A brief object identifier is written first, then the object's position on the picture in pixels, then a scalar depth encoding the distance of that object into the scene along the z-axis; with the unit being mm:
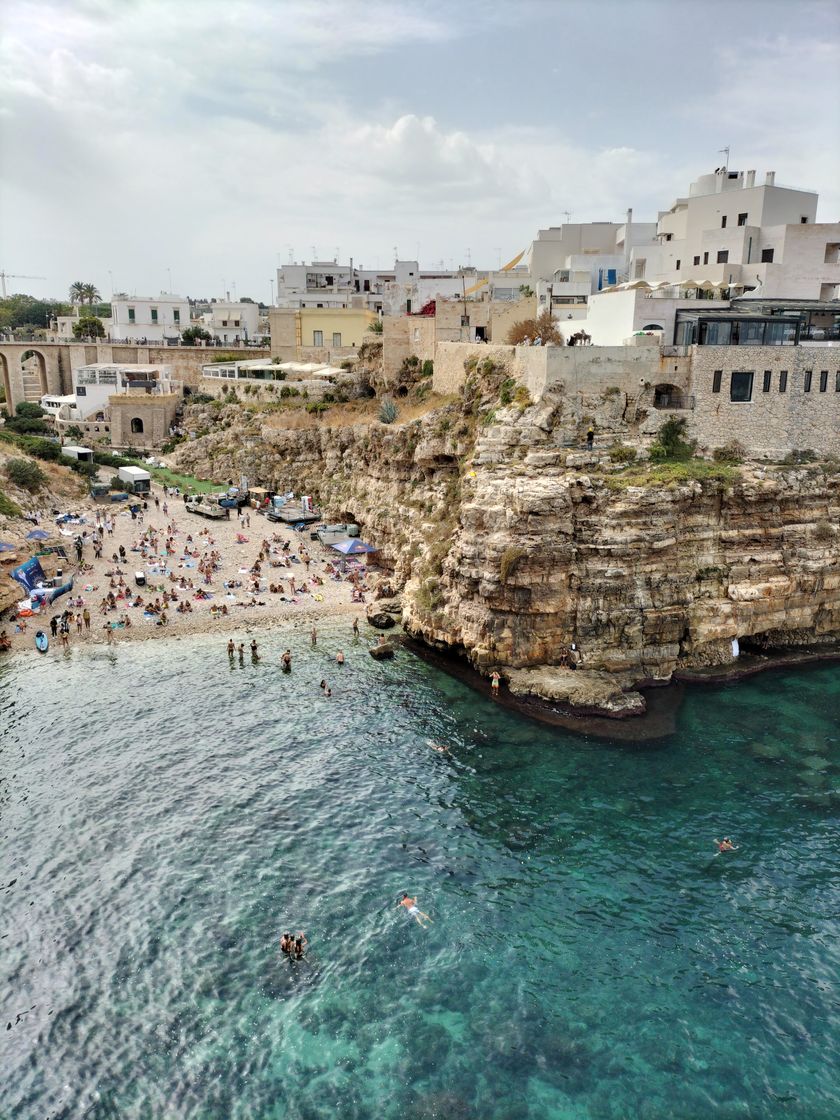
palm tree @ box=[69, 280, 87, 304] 135500
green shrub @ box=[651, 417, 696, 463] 40656
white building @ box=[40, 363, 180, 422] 83938
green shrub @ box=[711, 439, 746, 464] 41531
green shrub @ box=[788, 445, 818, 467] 42000
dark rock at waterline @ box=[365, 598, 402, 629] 43281
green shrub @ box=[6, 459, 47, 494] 59875
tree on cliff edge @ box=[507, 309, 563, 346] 49875
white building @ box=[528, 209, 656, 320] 59094
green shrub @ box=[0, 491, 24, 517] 53844
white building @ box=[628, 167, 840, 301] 49906
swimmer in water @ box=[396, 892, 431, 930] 23073
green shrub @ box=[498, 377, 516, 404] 43781
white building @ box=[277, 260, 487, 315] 74875
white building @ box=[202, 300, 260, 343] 102688
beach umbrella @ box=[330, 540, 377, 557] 51906
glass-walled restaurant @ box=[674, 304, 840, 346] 41969
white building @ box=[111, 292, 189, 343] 100125
